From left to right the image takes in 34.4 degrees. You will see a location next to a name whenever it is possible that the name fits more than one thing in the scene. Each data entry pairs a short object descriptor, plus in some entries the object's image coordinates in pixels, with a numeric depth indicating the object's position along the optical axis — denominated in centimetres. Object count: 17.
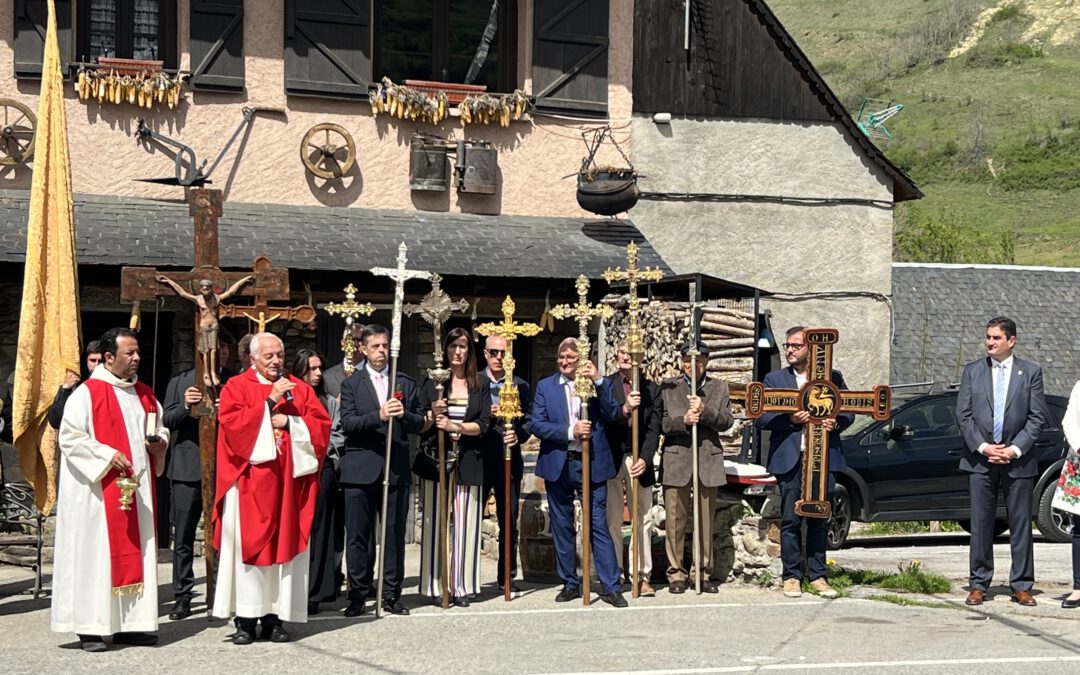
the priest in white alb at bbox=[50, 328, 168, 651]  976
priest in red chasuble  998
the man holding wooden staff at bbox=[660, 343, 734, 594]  1200
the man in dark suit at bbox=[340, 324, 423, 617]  1111
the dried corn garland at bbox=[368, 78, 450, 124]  1698
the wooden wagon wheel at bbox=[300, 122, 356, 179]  1684
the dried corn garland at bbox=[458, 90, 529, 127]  1725
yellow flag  1120
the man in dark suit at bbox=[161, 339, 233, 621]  1119
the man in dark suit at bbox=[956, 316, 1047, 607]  1164
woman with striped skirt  1155
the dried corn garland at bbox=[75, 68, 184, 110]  1611
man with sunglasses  1173
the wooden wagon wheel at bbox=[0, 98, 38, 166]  1582
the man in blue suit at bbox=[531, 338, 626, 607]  1170
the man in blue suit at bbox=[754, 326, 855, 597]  1185
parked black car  1591
